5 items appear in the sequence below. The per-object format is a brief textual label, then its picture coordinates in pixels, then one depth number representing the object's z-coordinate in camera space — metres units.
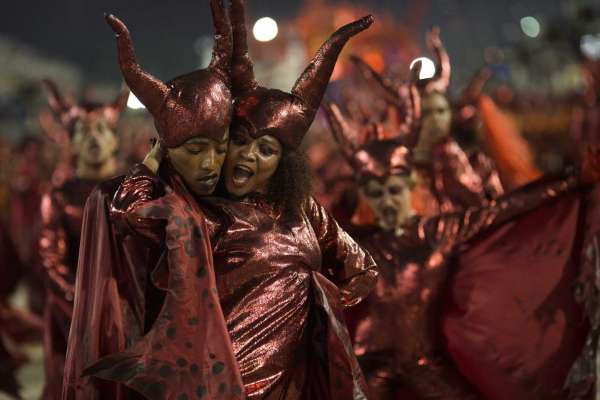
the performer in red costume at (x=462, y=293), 8.80
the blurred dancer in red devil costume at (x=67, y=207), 9.70
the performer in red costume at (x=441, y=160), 11.90
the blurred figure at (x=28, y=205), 16.20
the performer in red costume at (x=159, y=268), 5.58
